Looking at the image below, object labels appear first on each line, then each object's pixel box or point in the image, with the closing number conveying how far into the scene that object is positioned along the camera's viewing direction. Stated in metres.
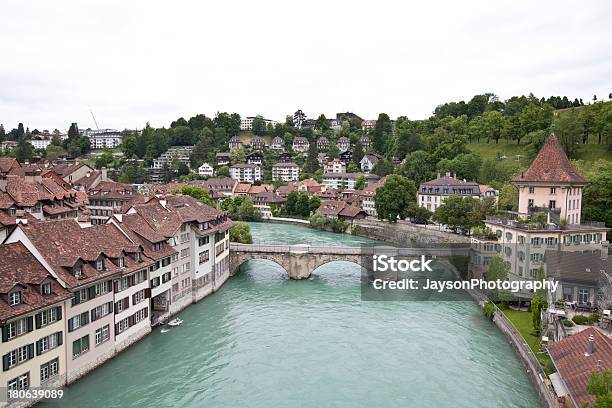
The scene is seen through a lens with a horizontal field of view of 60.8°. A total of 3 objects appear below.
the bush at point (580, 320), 30.94
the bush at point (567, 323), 30.52
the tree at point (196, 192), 80.80
